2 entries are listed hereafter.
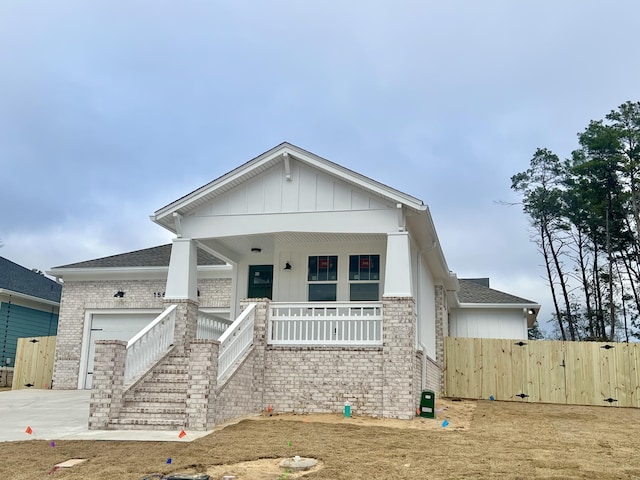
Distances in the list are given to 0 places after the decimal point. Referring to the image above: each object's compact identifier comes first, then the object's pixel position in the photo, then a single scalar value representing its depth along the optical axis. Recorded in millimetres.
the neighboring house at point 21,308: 21219
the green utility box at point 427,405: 11930
